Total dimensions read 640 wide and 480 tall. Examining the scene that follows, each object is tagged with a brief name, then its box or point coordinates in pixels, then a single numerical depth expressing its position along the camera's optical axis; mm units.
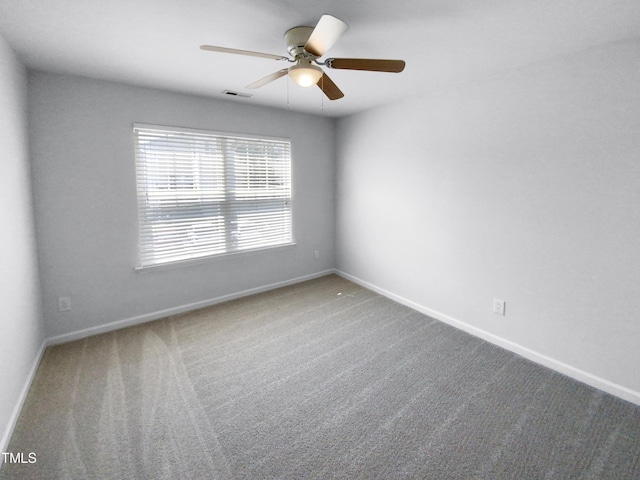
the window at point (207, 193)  2951
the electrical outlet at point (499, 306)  2594
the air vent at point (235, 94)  2985
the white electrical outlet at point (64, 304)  2611
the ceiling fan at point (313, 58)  1531
